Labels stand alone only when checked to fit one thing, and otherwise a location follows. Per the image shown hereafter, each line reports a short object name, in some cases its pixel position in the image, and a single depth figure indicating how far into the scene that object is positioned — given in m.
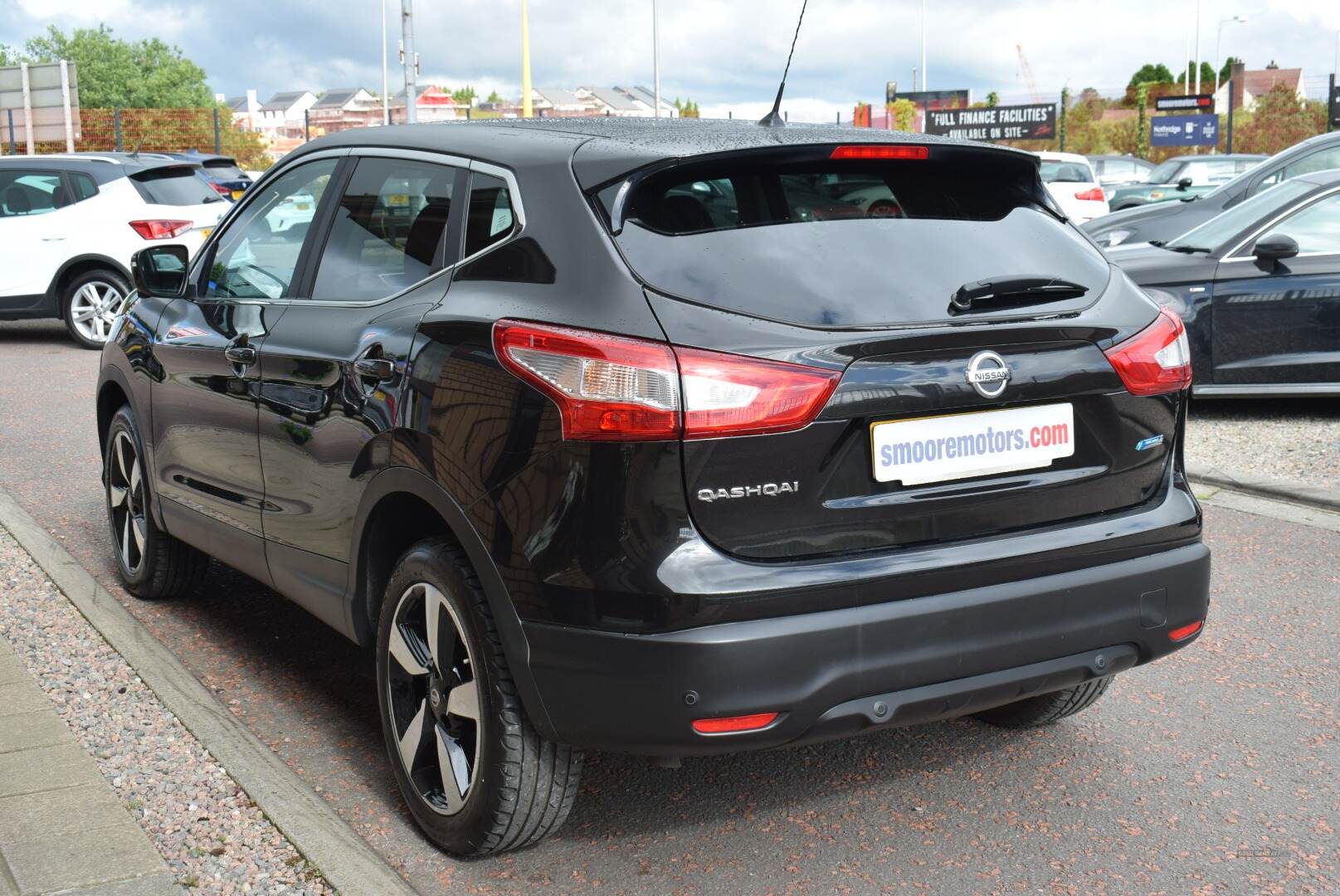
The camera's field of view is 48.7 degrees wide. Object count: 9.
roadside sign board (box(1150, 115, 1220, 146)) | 55.00
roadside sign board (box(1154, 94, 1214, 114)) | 58.62
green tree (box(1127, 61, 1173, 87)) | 100.44
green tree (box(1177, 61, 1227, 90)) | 98.32
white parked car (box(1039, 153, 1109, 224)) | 22.16
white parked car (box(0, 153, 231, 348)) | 14.34
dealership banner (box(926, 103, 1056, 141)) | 58.97
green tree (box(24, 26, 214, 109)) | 115.81
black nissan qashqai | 2.84
